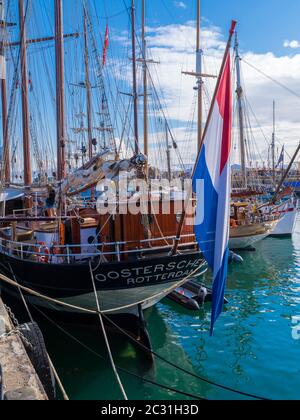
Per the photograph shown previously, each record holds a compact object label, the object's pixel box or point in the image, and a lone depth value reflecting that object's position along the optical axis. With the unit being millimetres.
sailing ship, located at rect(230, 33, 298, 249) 26031
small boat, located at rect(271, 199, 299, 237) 32034
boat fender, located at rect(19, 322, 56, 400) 6609
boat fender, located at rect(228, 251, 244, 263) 22419
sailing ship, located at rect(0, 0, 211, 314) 9320
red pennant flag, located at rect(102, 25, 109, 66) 26859
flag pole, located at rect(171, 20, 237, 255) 5826
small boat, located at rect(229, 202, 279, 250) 25891
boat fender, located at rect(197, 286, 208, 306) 14398
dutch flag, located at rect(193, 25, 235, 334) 6285
